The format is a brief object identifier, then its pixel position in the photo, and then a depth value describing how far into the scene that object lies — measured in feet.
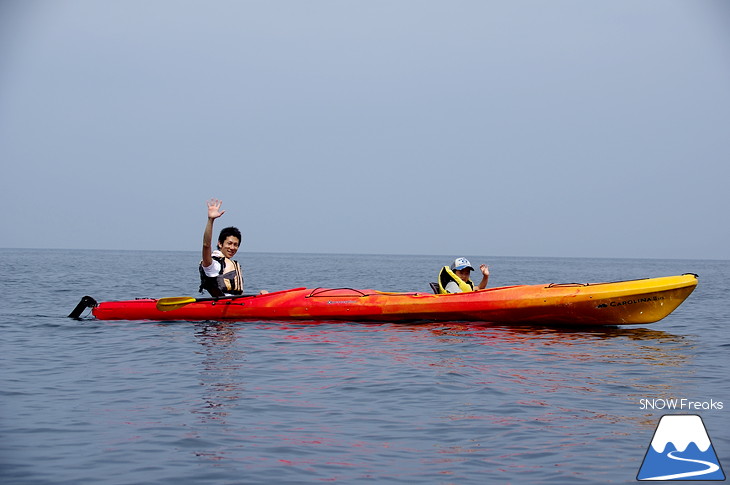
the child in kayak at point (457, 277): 43.65
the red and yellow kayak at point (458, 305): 41.06
